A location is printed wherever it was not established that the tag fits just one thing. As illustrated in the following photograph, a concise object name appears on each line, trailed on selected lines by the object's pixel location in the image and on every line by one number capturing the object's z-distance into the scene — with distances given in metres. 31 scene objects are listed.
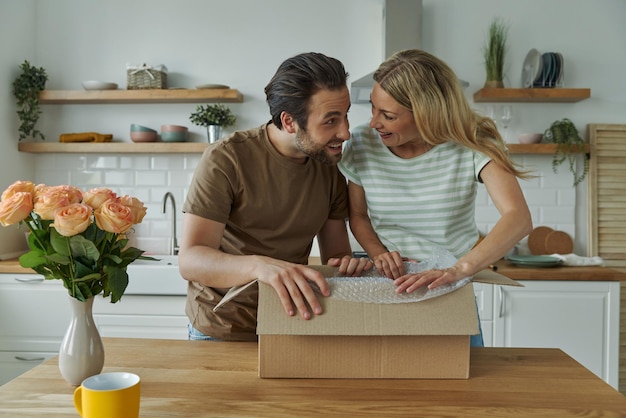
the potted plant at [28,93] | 3.61
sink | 3.13
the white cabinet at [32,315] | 3.18
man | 1.56
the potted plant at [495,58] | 3.53
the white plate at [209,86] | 3.60
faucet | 3.63
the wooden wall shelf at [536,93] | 3.48
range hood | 3.45
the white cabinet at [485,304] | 3.11
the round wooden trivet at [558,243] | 3.59
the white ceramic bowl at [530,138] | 3.55
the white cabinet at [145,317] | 3.15
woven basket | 3.62
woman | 1.61
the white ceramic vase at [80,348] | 1.18
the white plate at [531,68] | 3.55
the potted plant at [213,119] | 3.62
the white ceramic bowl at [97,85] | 3.62
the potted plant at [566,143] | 3.51
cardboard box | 1.20
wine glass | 3.53
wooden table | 1.06
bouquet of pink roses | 1.10
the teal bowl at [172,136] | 3.66
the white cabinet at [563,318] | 3.09
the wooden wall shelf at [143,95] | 3.56
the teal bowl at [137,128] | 3.66
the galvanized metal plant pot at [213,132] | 3.61
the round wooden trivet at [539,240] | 3.60
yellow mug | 0.93
